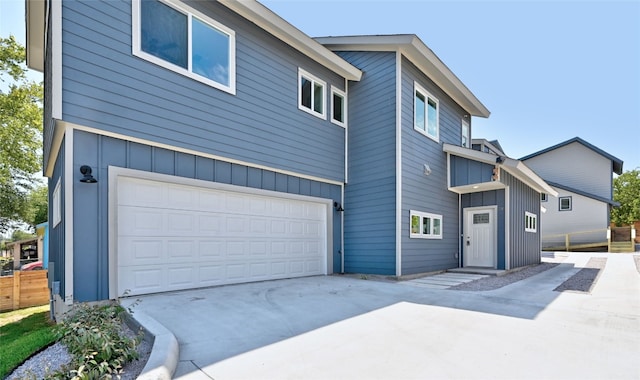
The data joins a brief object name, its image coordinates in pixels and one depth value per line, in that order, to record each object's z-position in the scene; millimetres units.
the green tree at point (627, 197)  28402
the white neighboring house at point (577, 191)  19234
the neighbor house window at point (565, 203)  19938
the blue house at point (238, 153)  5105
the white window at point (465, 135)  12586
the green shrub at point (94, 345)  2520
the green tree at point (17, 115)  14978
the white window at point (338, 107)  9461
